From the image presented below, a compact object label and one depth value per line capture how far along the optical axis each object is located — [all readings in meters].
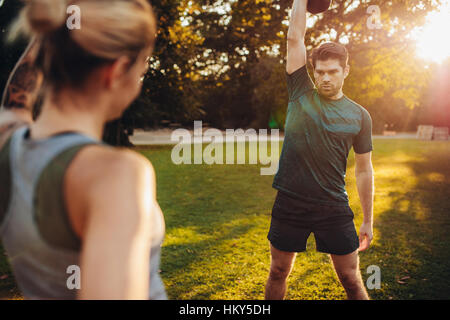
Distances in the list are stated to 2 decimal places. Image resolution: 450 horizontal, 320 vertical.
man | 2.82
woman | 0.82
